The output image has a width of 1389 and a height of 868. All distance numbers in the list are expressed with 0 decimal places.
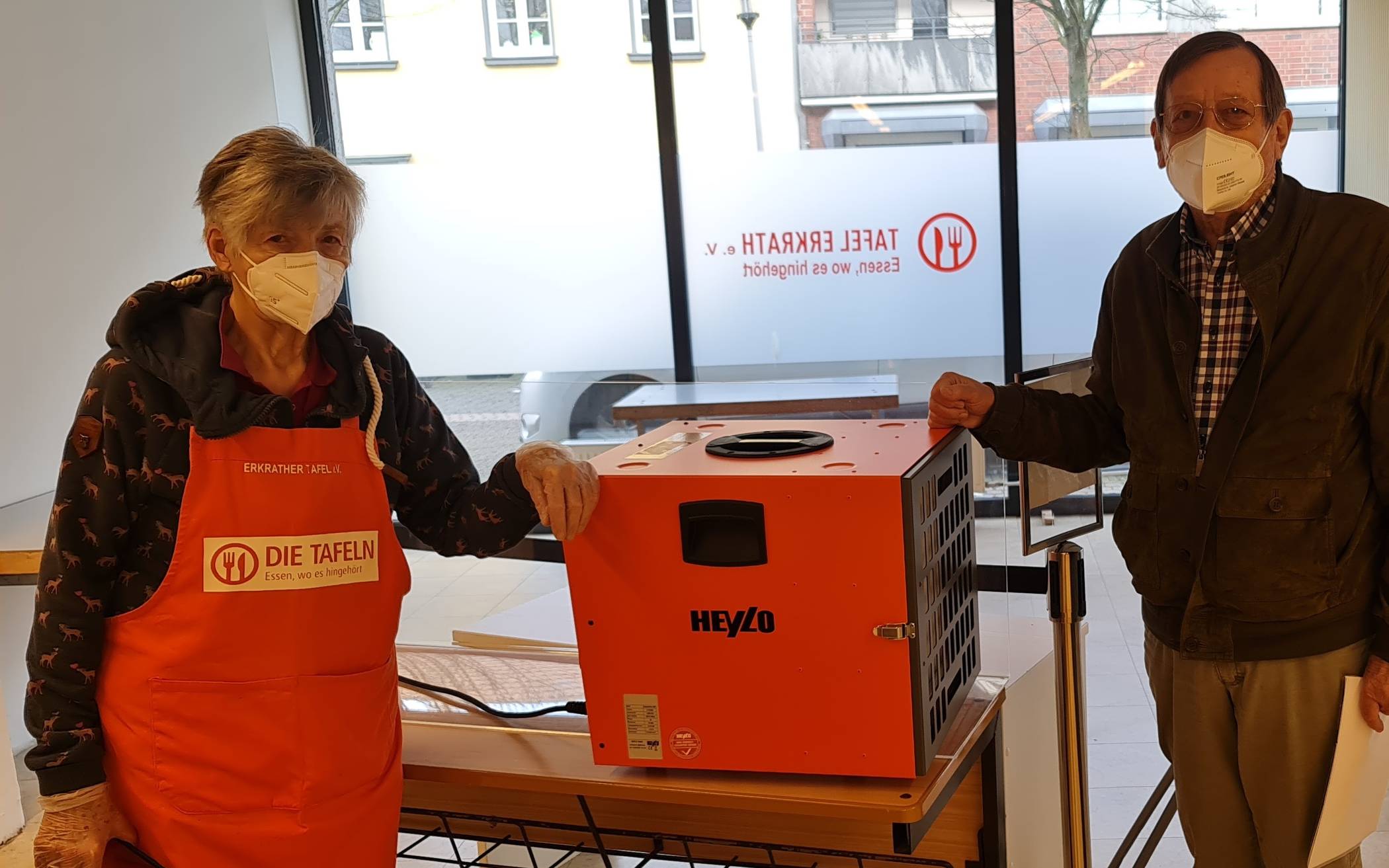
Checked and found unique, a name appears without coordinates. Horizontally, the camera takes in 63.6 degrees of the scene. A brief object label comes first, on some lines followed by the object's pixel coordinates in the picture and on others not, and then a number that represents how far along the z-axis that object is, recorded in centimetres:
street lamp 483
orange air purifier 103
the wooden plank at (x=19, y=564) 229
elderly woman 108
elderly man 118
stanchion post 127
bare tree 459
